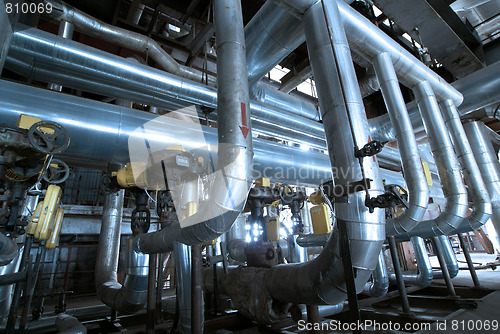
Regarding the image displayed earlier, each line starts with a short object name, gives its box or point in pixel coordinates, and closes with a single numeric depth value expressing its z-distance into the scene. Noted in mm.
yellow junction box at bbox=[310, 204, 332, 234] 1957
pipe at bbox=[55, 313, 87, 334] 1808
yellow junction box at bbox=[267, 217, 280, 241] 2621
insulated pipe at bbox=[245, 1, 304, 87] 2135
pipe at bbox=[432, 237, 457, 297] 3572
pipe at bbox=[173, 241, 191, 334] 2094
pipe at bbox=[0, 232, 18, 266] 1350
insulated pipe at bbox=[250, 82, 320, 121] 3199
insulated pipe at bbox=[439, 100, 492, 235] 2998
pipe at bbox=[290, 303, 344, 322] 2696
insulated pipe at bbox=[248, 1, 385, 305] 1332
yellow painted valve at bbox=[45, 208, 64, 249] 2412
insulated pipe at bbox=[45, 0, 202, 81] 2858
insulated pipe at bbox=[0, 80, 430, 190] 1871
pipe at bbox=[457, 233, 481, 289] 3715
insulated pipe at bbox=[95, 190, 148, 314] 2588
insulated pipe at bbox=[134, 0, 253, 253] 1480
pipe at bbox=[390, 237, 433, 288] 4043
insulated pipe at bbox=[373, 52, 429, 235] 2227
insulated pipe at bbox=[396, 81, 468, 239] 2707
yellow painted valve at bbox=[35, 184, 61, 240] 2020
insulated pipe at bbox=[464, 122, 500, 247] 4168
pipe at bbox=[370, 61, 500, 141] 3047
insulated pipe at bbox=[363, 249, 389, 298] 3338
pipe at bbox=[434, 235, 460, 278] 4234
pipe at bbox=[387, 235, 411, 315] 2978
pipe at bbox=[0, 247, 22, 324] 2674
